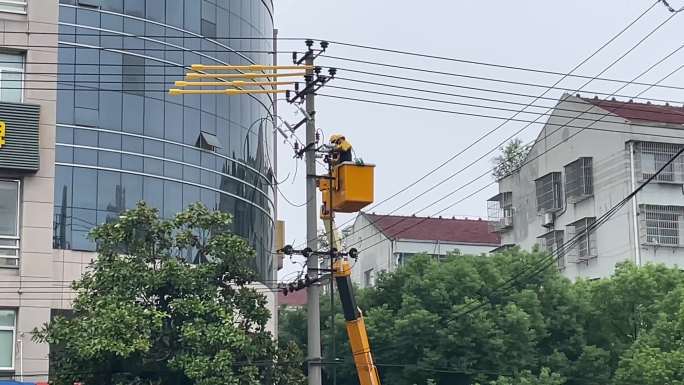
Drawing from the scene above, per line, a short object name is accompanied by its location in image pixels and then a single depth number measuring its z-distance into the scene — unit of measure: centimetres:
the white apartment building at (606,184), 4419
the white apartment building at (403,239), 5922
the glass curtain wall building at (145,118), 2944
